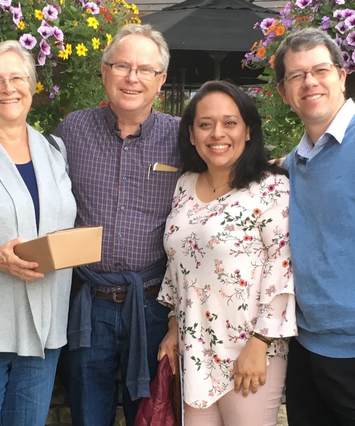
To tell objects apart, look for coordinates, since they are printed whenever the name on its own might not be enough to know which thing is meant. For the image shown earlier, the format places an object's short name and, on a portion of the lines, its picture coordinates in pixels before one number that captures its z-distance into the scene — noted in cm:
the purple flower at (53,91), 354
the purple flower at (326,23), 339
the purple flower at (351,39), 331
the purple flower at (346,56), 337
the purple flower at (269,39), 371
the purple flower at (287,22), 362
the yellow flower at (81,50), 347
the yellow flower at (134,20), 427
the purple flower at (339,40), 337
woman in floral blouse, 219
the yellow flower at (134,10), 407
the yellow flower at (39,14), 333
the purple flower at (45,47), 334
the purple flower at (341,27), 333
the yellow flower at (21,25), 329
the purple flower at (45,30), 332
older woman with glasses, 215
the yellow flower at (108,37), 362
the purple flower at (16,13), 326
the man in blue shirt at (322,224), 202
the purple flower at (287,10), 361
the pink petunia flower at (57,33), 334
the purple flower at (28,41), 328
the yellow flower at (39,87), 350
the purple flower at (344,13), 332
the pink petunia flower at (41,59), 336
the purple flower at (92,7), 352
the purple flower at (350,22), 331
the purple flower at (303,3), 347
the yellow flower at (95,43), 351
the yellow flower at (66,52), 343
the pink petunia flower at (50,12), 332
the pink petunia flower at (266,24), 375
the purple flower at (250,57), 390
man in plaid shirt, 244
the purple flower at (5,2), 325
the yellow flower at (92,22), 350
